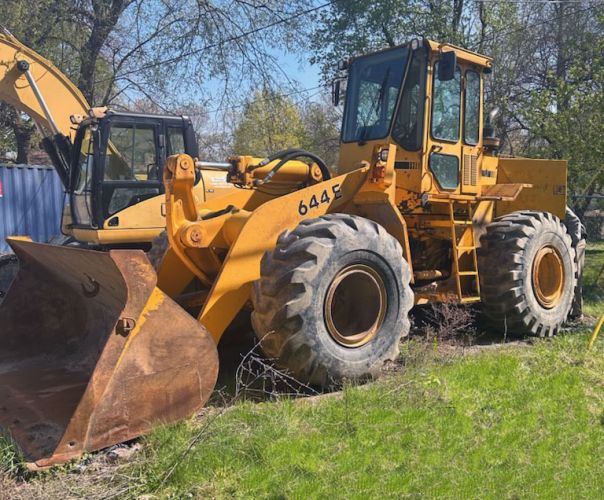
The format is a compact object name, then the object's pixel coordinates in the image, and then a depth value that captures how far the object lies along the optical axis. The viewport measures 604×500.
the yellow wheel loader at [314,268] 4.07
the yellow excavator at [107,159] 8.78
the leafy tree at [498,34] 19.59
